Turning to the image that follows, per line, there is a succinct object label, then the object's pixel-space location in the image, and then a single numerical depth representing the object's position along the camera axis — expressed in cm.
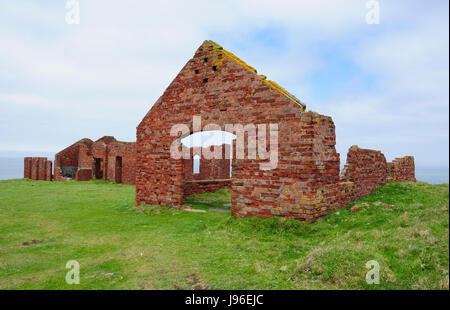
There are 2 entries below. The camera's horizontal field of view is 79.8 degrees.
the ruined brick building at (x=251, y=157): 604
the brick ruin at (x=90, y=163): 2073
